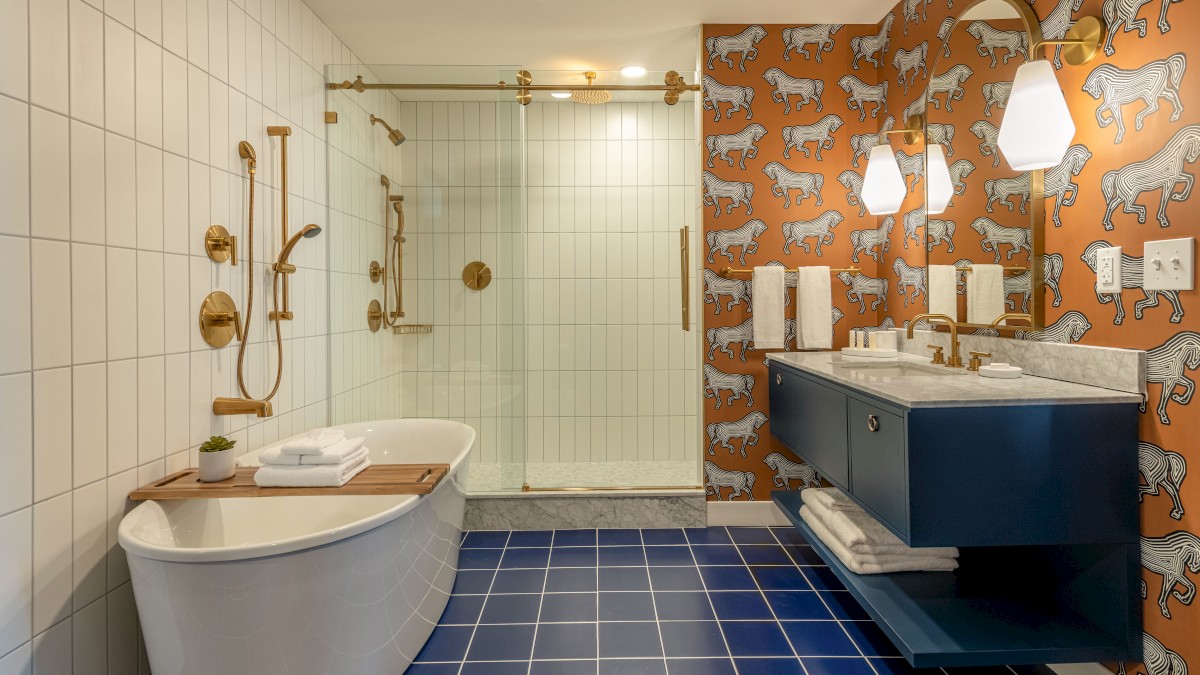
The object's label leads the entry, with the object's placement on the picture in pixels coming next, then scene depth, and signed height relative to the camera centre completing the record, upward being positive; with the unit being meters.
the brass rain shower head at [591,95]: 3.06 +1.27
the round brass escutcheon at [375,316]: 3.17 +0.14
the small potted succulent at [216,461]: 1.79 -0.34
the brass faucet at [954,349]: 2.23 -0.03
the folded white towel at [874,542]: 2.09 -0.69
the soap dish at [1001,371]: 1.89 -0.10
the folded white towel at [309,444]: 1.79 -0.30
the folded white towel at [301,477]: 1.76 -0.38
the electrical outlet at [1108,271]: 1.64 +0.19
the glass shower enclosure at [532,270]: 3.04 +0.38
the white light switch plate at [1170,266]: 1.43 +0.18
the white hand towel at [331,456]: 1.79 -0.33
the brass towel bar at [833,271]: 3.02 +0.35
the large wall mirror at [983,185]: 1.96 +0.53
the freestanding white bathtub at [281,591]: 1.38 -0.60
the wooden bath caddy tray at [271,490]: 1.69 -0.41
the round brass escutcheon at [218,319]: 2.02 +0.09
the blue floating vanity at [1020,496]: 1.60 -0.41
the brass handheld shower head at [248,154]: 2.21 +0.69
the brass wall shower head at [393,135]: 3.09 +1.06
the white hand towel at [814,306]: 2.95 +0.17
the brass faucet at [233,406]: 2.06 -0.21
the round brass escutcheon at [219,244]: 2.04 +0.34
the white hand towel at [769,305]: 2.95 +0.17
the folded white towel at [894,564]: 2.07 -0.76
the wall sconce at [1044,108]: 1.76 +0.67
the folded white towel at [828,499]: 2.35 -0.63
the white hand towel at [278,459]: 1.80 -0.34
